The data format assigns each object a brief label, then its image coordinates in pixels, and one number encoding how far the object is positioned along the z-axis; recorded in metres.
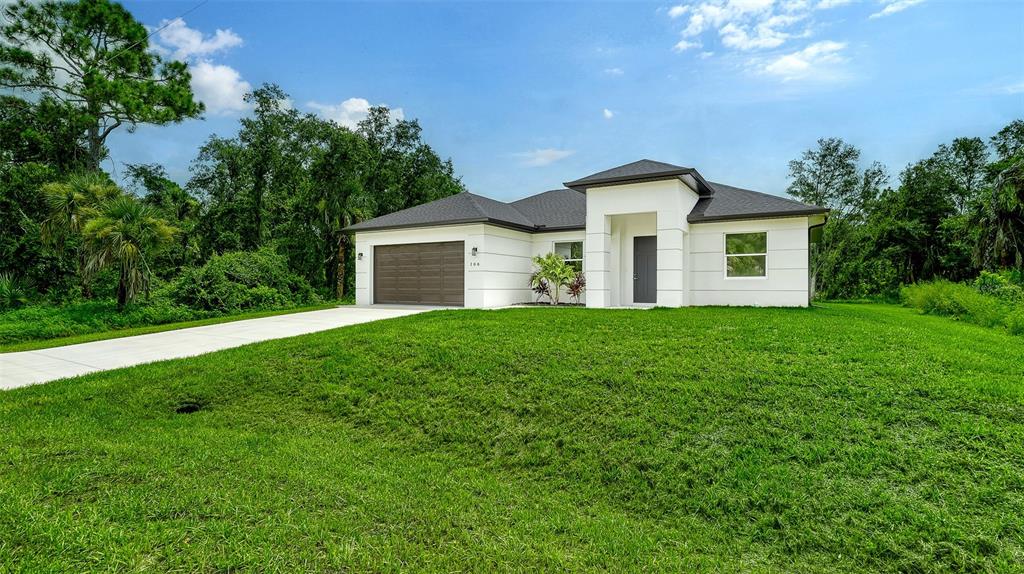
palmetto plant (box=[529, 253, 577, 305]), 15.12
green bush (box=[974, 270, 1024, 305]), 12.66
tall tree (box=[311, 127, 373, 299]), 21.09
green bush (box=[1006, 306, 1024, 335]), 9.30
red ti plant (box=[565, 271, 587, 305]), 15.41
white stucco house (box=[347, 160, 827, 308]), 13.13
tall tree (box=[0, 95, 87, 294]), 18.61
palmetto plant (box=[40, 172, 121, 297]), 14.79
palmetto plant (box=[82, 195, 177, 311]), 12.84
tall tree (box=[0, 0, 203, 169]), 20.19
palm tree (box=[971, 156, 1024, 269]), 15.57
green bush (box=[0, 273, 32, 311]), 15.85
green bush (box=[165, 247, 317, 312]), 15.70
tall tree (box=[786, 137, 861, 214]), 29.92
